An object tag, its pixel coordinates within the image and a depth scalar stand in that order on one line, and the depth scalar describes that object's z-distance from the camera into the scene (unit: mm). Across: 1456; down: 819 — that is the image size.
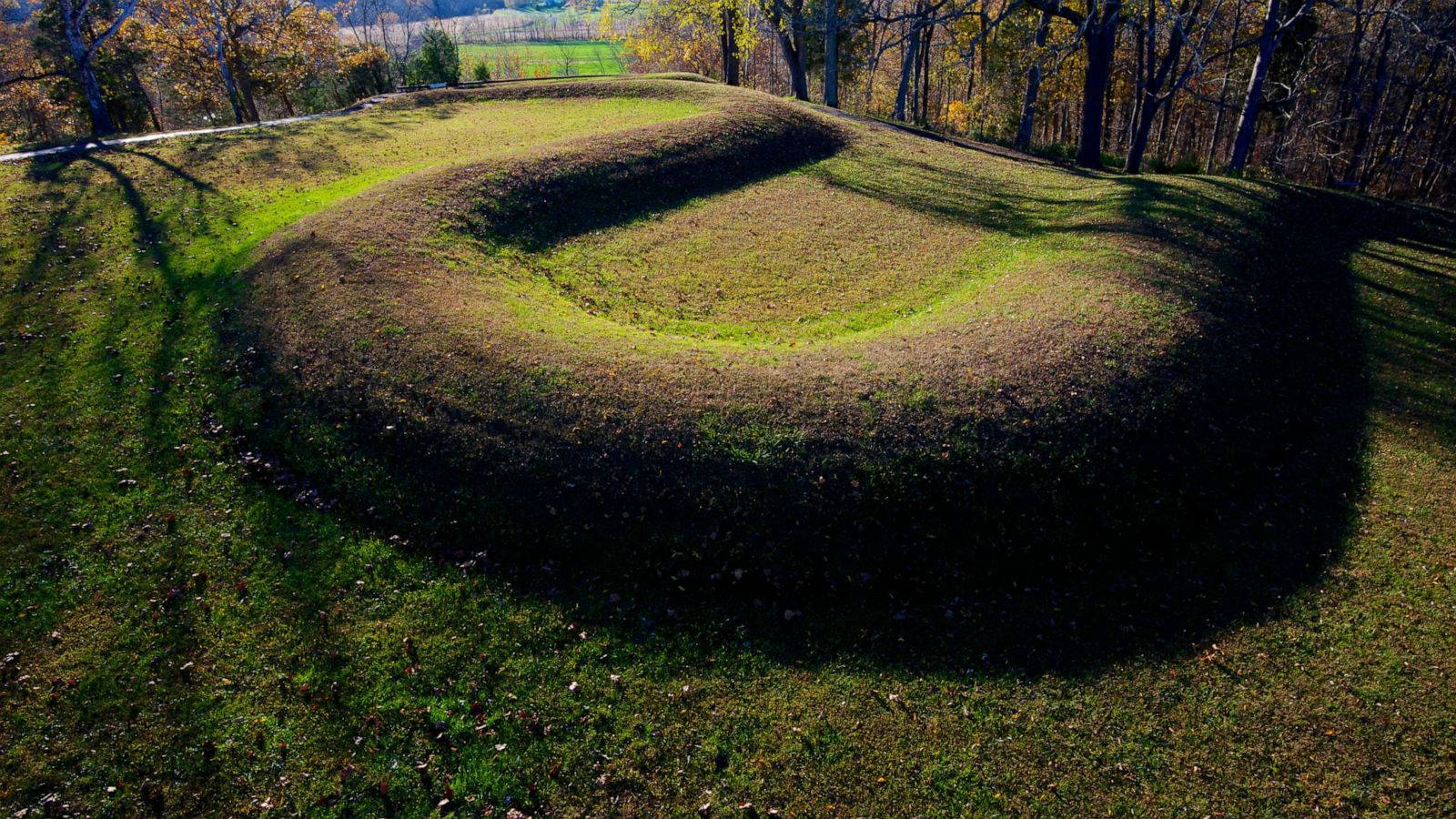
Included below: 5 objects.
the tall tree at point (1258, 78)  22609
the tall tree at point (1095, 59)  21992
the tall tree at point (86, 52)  23925
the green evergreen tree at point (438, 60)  35781
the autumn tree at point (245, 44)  34844
